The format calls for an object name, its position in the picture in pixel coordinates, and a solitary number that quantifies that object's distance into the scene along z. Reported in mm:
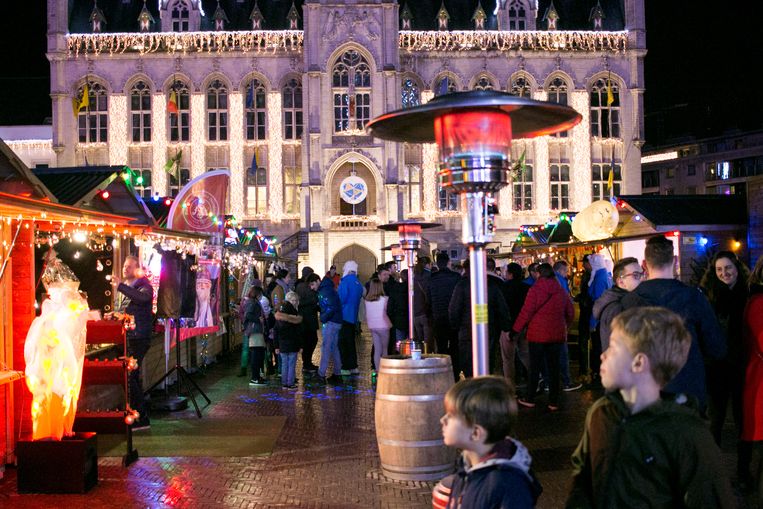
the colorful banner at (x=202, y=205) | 13547
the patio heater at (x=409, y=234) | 12873
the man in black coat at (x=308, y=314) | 13664
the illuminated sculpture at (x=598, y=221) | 15711
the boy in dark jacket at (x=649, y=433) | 2648
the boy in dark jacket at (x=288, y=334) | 12547
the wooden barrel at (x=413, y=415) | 6801
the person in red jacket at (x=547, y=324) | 10117
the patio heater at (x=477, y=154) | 4598
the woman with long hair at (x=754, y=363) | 5555
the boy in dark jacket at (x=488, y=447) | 2725
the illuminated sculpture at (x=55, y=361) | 6969
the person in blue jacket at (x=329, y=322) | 13359
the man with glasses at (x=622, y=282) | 6934
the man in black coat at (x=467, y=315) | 9891
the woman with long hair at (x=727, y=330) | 6344
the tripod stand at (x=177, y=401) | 10467
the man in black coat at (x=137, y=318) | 9492
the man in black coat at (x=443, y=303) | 11039
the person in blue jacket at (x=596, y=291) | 12008
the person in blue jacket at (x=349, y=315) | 14117
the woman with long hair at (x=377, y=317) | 13383
